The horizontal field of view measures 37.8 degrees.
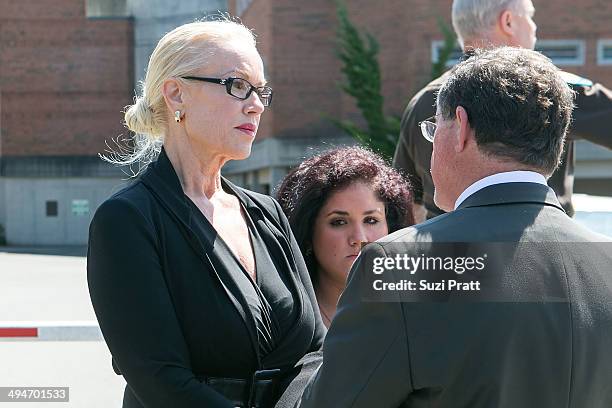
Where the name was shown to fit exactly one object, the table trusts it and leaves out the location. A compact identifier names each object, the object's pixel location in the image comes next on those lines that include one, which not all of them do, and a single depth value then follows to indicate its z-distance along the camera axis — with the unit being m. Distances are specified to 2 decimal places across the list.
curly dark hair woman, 3.40
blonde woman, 2.39
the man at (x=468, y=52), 3.62
